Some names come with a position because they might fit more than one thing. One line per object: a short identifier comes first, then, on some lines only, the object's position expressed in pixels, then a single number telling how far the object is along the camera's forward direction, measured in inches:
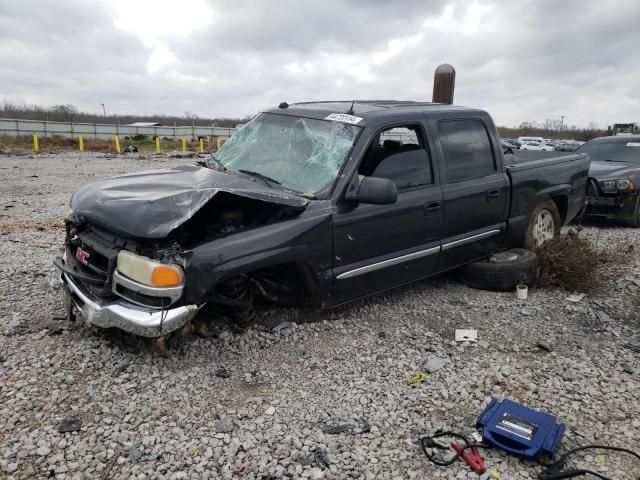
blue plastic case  97.7
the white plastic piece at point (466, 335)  151.0
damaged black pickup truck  117.1
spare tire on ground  186.5
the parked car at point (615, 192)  310.3
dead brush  192.7
